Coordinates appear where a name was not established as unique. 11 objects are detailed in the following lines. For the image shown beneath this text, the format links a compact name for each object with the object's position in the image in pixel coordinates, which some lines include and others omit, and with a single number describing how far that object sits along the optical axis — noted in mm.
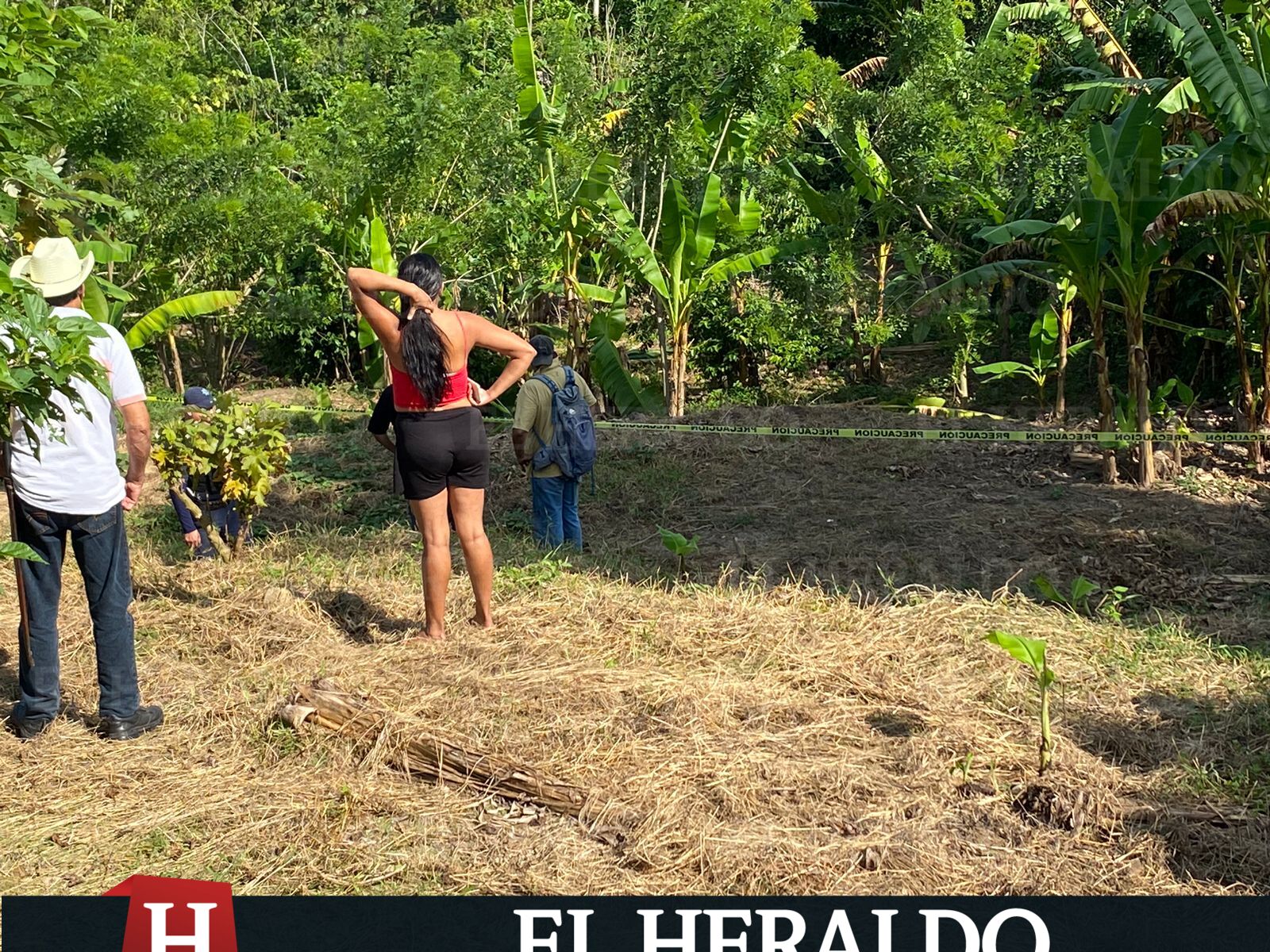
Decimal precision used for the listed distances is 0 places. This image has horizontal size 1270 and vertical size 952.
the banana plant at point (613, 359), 11945
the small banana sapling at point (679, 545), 7059
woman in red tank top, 5691
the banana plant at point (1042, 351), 12008
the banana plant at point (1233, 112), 8617
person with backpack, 7707
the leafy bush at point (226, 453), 7121
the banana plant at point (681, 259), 11820
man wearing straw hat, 4934
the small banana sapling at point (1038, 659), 4622
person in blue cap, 7244
